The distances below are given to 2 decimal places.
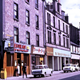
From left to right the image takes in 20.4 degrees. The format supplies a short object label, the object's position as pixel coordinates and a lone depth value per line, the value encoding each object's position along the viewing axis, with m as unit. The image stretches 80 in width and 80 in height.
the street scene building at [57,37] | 45.81
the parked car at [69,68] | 42.46
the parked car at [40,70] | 29.02
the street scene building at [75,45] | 65.25
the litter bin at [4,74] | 26.73
